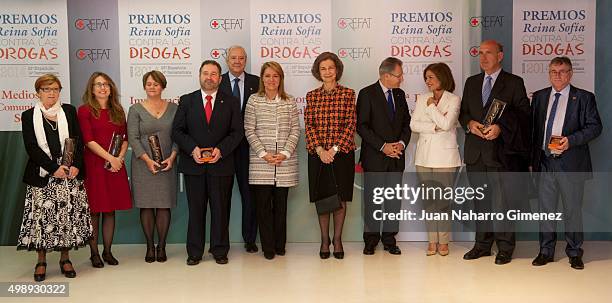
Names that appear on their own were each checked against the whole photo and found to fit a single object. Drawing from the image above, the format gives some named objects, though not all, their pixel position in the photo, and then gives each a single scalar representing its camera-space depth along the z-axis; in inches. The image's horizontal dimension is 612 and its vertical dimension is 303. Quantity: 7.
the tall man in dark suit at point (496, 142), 240.7
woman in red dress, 235.5
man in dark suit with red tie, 240.8
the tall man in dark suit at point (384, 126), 249.9
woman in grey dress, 242.4
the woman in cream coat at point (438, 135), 245.8
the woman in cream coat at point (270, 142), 245.8
